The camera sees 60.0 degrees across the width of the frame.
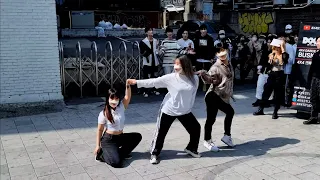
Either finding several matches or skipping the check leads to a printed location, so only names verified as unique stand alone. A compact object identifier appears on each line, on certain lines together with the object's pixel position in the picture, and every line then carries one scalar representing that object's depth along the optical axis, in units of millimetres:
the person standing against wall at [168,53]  7064
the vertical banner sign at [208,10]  19504
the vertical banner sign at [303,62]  5592
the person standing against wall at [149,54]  7089
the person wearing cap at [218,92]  4189
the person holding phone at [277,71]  5552
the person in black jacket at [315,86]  5128
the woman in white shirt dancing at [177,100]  3786
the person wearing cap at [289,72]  5887
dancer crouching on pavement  3867
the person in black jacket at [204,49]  7417
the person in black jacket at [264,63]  5839
